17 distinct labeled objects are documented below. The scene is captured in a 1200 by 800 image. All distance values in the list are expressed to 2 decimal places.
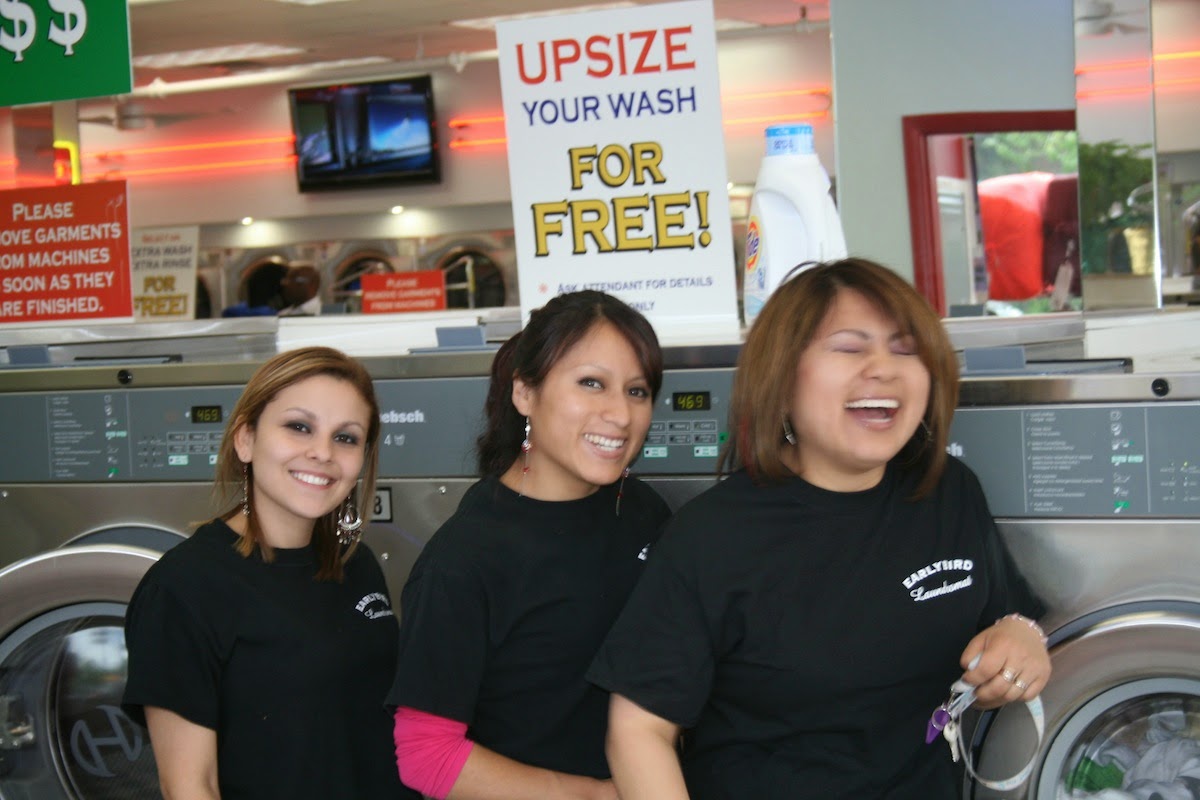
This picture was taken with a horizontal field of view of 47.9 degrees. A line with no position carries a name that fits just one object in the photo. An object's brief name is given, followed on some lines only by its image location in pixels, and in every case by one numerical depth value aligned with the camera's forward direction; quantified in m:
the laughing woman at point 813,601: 1.56
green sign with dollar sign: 3.22
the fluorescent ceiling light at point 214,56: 11.20
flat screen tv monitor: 11.94
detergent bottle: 2.38
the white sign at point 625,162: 2.49
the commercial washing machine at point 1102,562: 1.85
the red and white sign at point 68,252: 3.27
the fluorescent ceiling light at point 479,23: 10.38
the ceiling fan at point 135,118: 11.93
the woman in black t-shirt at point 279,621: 1.87
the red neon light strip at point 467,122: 11.88
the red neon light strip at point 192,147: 12.68
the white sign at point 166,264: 10.37
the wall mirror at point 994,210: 3.93
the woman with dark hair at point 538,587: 1.73
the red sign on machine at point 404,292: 9.55
